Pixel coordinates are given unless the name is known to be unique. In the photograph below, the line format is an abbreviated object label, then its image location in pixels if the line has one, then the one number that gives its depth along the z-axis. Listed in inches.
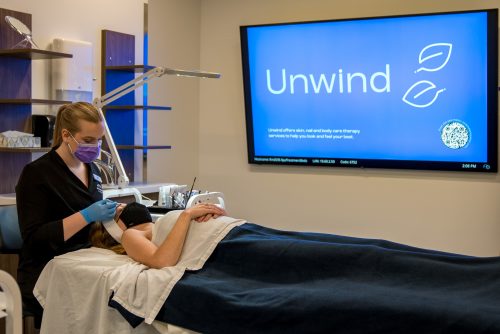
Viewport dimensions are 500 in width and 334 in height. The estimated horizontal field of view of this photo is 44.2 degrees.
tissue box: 122.5
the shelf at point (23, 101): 122.2
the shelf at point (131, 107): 154.4
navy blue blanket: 65.3
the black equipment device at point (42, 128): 130.3
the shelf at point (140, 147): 156.9
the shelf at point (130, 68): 153.0
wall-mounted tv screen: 148.0
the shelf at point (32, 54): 121.1
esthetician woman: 85.0
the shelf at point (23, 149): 120.3
